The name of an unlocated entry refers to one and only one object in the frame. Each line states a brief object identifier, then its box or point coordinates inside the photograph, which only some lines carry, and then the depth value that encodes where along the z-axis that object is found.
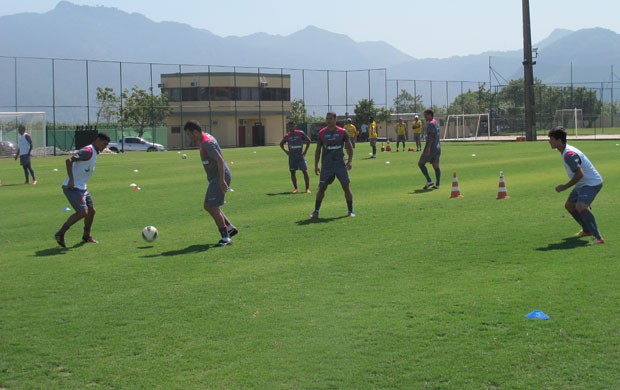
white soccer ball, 12.85
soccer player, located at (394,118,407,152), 43.03
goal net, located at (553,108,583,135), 73.06
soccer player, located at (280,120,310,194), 20.30
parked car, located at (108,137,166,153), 66.38
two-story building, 80.75
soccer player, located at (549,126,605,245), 11.33
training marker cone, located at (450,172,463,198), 18.28
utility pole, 55.94
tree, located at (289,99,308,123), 102.38
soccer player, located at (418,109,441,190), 20.50
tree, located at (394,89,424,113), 104.49
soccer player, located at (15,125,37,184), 25.82
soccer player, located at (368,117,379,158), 37.88
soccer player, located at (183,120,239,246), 12.00
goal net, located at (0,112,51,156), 55.03
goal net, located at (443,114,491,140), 74.91
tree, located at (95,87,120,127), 77.95
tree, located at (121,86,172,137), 73.62
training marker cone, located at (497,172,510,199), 17.73
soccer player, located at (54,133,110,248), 12.52
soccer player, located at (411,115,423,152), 41.78
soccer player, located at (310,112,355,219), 15.00
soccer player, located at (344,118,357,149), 34.56
